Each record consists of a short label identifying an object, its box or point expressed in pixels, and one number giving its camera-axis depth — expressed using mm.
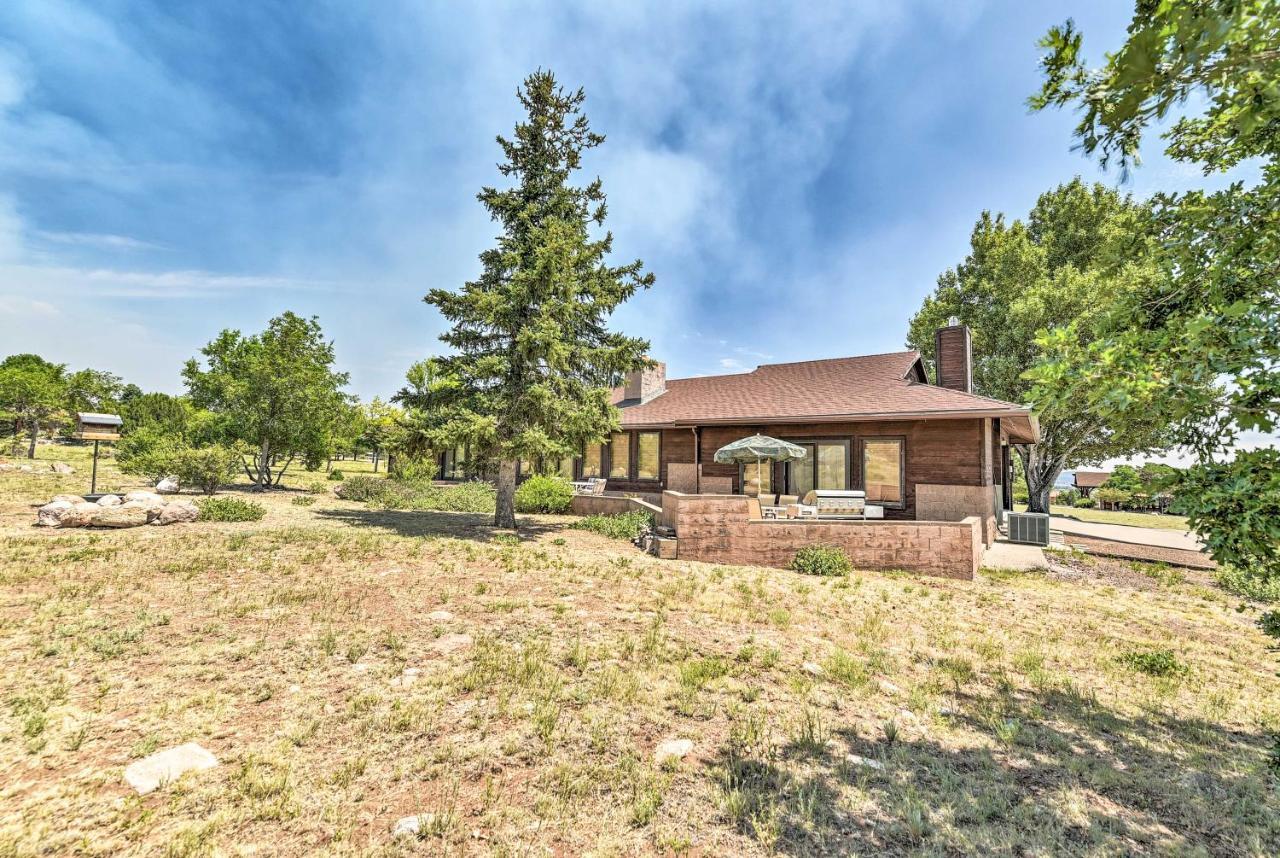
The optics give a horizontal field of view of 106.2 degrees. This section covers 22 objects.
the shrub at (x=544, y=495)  16812
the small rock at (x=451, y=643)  4812
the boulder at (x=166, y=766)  2693
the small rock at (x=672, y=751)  3162
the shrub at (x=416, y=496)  17688
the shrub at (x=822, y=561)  9336
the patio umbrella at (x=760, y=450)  12578
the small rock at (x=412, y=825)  2414
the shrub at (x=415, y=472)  20375
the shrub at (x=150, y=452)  16484
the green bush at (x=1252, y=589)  7777
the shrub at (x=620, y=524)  12562
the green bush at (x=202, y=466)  16297
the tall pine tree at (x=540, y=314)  11758
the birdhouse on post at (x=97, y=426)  14884
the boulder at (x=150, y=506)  10898
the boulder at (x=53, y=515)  10234
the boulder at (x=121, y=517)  10469
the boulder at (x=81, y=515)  10305
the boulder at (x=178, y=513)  11438
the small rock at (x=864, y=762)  3183
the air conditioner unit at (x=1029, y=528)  13656
